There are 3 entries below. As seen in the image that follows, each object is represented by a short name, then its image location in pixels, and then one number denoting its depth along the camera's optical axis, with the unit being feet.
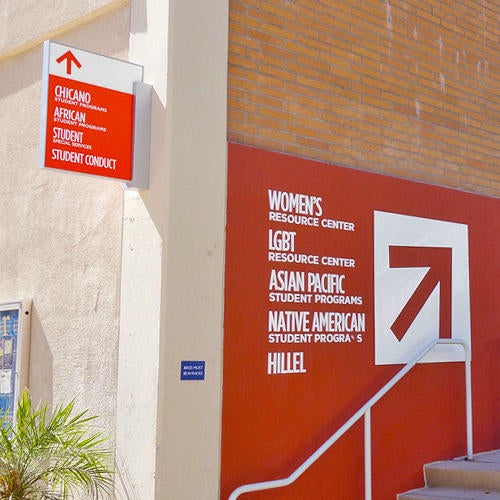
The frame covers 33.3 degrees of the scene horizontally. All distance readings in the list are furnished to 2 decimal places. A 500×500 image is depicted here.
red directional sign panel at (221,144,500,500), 19.02
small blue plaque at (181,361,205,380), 17.49
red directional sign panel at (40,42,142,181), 16.78
